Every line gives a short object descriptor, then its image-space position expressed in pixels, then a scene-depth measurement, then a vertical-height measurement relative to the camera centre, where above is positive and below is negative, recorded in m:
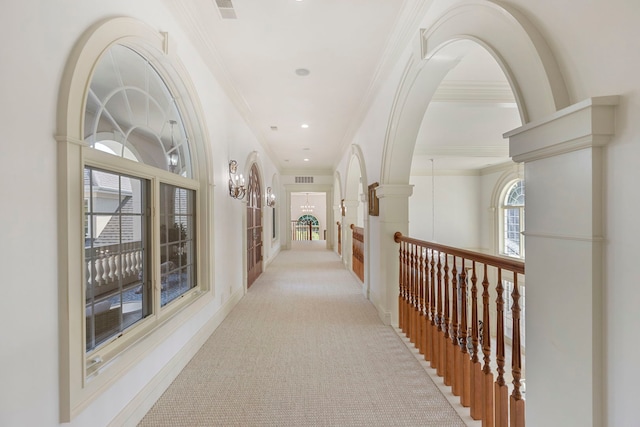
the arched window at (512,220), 9.27 -0.30
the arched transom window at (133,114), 1.74 +0.70
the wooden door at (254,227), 5.43 -0.27
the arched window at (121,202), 1.37 +0.08
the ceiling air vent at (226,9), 2.38 +1.64
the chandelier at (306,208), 21.16 +0.34
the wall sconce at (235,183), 4.01 +0.42
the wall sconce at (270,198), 7.74 +0.39
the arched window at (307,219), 21.12 -0.42
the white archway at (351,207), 6.89 +0.13
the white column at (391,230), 3.44 -0.21
